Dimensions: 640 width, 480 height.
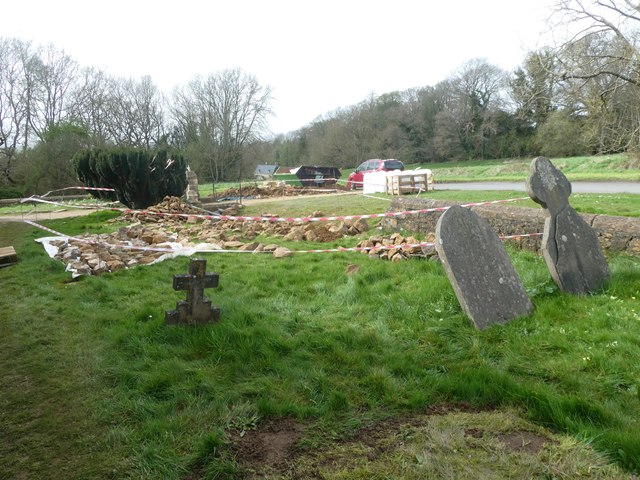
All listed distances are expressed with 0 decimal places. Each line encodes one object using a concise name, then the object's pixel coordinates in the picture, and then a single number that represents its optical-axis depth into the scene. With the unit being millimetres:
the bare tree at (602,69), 17141
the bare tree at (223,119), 43469
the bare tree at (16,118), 34406
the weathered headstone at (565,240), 4773
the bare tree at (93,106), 41844
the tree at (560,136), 35125
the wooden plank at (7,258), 7664
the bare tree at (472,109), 51375
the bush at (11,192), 31469
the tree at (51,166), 30969
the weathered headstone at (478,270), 4258
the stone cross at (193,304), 4270
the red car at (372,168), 24500
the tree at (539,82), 18016
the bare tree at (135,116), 43406
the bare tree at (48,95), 38000
